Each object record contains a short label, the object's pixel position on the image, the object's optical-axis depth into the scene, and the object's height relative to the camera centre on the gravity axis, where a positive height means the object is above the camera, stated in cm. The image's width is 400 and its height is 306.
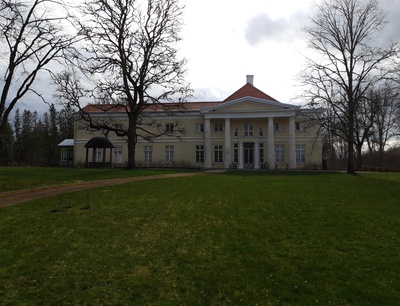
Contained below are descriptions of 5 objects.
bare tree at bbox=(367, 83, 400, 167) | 4731 +498
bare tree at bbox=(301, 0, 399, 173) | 2841 +737
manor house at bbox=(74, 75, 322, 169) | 4100 +353
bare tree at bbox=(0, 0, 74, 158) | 1497 +507
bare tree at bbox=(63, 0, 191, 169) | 2655 +818
